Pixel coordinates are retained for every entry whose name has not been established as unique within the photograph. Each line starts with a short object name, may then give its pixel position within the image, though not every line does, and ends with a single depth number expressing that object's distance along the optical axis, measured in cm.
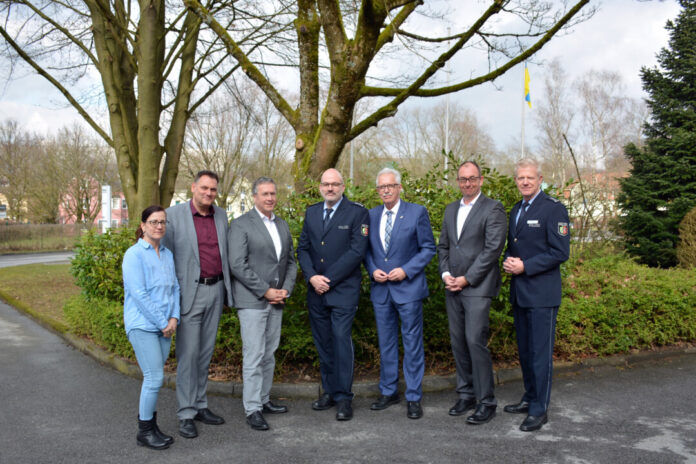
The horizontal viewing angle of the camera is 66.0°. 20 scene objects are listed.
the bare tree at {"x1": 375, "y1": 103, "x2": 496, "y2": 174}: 4634
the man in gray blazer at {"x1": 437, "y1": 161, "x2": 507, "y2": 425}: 465
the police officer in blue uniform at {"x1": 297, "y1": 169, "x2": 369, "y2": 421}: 483
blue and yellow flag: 3517
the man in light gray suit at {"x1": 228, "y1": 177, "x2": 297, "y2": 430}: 461
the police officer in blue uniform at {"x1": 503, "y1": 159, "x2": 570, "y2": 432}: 453
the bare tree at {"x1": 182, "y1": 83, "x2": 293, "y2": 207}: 3388
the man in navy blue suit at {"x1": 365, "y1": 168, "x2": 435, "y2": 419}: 484
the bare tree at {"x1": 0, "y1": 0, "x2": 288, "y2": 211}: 1173
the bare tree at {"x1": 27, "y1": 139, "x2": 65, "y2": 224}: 3953
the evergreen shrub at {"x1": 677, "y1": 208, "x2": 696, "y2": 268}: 1126
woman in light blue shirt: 399
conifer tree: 1359
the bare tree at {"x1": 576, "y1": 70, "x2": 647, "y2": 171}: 3909
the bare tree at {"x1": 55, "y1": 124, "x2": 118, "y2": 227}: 3991
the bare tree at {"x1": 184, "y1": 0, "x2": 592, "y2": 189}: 680
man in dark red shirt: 447
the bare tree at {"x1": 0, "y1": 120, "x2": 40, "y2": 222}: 4016
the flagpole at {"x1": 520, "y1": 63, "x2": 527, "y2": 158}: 4003
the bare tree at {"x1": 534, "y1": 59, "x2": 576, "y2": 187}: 4053
